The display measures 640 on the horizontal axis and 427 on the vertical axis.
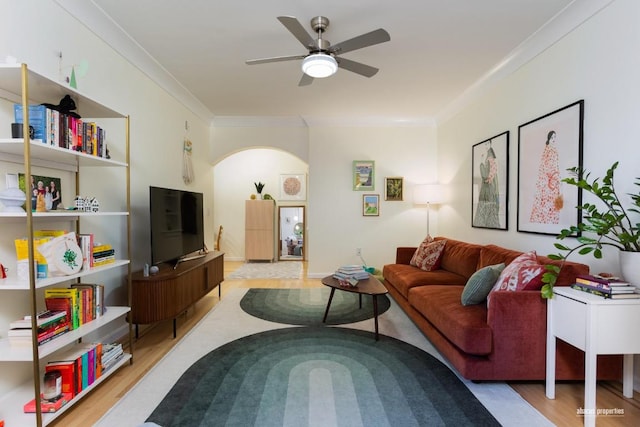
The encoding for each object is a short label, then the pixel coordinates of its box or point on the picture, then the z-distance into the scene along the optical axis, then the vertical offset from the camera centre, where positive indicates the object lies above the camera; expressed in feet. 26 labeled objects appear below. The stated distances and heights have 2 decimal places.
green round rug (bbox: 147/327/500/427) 5.83 -4.01
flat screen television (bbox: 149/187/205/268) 9.73 -0.66
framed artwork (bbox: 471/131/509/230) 11.05 +0.89
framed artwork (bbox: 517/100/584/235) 8.03 +1.09
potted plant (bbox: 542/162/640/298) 5.74 -0.47
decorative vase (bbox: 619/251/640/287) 5.68 -1.13
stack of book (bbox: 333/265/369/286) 10.30 -2.40
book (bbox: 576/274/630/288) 5.63 -1.41
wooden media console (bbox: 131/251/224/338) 8.85 -2.63
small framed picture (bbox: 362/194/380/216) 17.37 +0.08
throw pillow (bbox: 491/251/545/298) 7.07 -1.64
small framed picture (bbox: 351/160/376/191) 17.31 +1.74
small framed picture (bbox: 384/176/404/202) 17.39 +0.95
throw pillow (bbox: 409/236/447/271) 12.57 -2.05
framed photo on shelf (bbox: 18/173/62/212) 5.93 +0.32
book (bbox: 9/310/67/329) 5.51 -2.12
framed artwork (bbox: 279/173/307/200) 24.66 +1.59
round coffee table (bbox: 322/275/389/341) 9.41 -2.61
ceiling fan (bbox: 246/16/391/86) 6.97 +3.87
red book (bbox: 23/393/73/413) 5.48 -3.58
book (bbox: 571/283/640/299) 5.53 -1.61
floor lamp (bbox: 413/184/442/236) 15.78 +0.62
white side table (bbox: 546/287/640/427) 5.49 -2.23
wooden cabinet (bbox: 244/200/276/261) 23.54 -1.84
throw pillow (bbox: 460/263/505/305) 7.85 -2.04
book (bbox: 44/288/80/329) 6.39 -1.86
